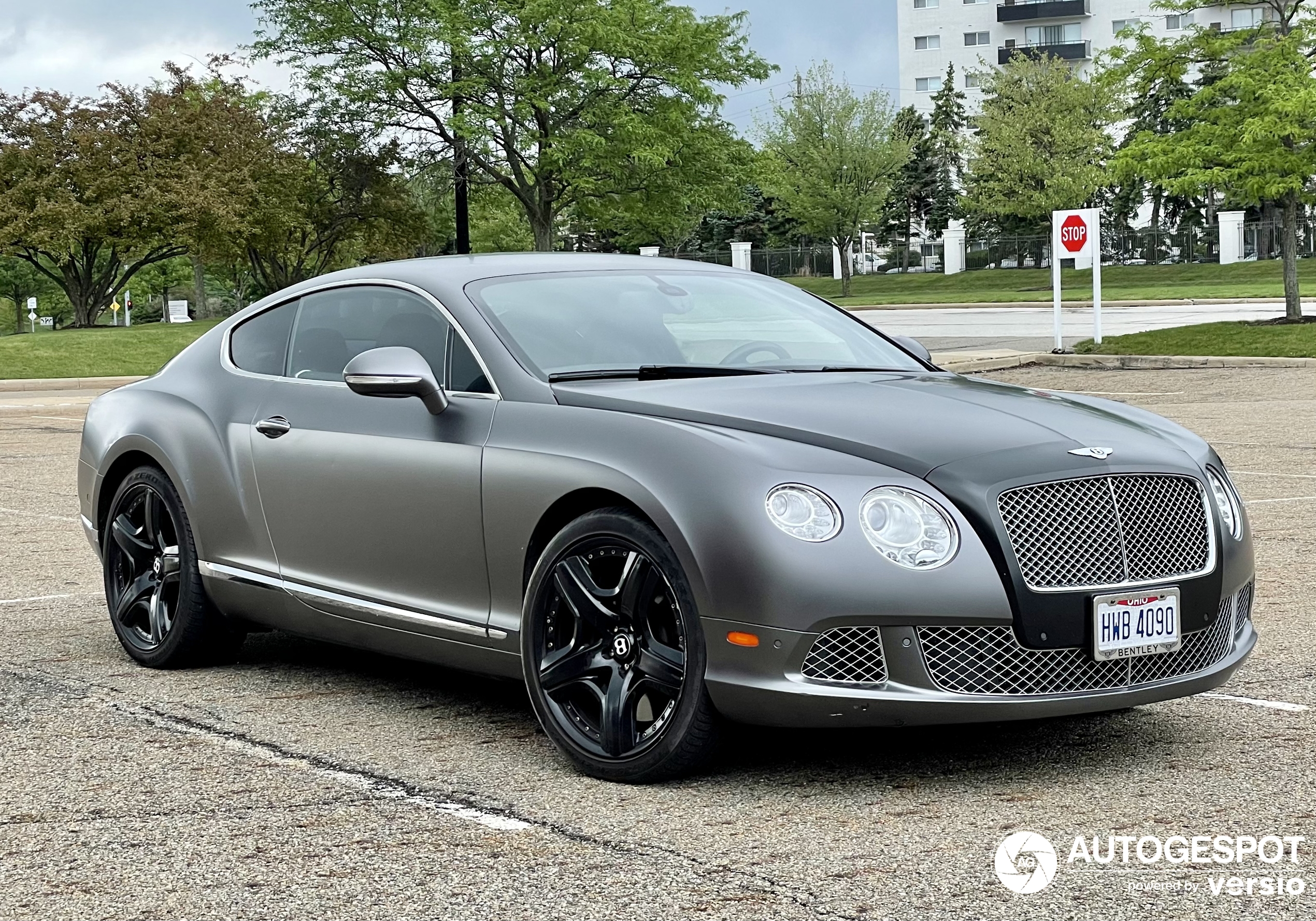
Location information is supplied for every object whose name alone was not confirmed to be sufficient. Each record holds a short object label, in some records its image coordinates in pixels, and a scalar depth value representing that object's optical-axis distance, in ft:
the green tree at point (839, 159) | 236.43
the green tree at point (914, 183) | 274.57
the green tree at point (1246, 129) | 94.73
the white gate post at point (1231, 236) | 227.81
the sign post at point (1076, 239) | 92.94
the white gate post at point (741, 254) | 265.95
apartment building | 339.16
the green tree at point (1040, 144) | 236.63
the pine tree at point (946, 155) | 279.69
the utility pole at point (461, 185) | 120.37
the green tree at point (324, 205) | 139.54
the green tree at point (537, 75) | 127.24
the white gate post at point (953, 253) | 261.65
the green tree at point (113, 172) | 126.52
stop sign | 94.84
